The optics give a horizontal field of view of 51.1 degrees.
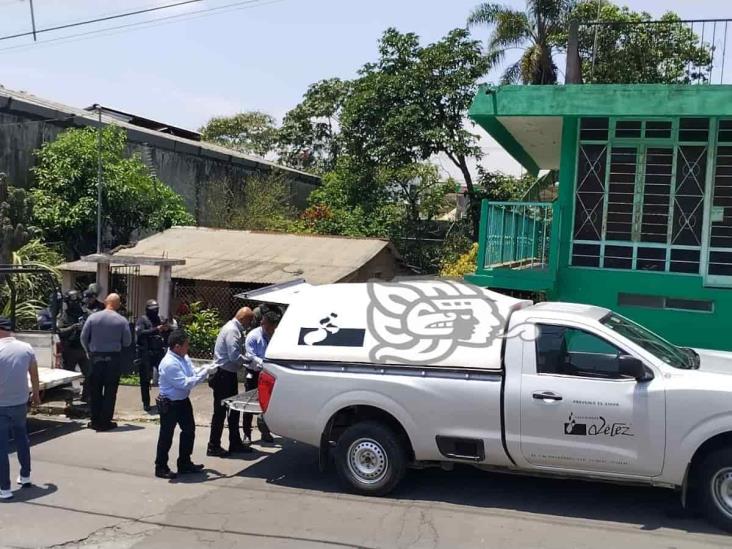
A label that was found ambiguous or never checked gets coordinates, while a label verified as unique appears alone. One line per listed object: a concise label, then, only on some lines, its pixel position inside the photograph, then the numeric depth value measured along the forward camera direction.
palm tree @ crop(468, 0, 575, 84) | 24.23
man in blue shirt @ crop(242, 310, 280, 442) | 8.61
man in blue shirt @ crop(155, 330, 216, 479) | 7.30
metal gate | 14.03
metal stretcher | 7.69
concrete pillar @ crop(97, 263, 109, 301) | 12.84
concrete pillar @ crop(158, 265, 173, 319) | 12.23
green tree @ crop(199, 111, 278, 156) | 38.22
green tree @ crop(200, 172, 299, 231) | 22.33
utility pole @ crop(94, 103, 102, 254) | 15.41
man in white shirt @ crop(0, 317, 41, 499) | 6.67
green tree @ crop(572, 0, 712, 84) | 19.98
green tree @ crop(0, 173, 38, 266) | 15.06
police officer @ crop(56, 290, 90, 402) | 10.48
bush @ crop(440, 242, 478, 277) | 17.36
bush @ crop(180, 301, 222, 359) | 13.29
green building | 10.43
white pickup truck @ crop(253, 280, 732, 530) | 5.96
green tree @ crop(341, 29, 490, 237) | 21.00
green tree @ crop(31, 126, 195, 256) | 16.91
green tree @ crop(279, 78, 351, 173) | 30.80
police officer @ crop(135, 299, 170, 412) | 10.27
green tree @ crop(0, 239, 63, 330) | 14.02
